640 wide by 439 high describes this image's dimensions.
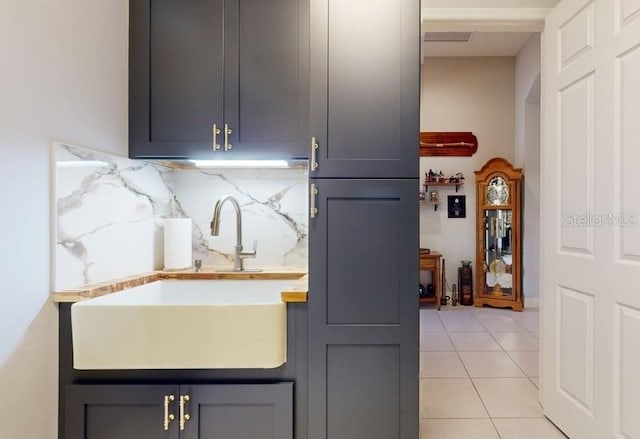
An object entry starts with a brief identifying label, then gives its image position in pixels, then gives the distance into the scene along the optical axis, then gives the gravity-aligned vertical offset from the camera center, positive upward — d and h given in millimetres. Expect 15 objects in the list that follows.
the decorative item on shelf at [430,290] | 4414 -924
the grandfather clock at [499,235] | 4188 -197
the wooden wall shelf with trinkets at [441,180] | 4434 +520
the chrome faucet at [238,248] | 1886 -168
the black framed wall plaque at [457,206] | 4535 +180
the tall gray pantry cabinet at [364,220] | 1381 -3
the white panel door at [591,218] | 1453 +10
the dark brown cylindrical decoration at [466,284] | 4395 -832
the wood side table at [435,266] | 4246 -590
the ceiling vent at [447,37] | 3949 +2159
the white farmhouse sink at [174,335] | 1256 -438
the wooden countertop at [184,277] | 1319 -297
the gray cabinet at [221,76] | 1632 +688
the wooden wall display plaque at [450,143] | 4504 +1012
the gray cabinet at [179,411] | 1327 -760
